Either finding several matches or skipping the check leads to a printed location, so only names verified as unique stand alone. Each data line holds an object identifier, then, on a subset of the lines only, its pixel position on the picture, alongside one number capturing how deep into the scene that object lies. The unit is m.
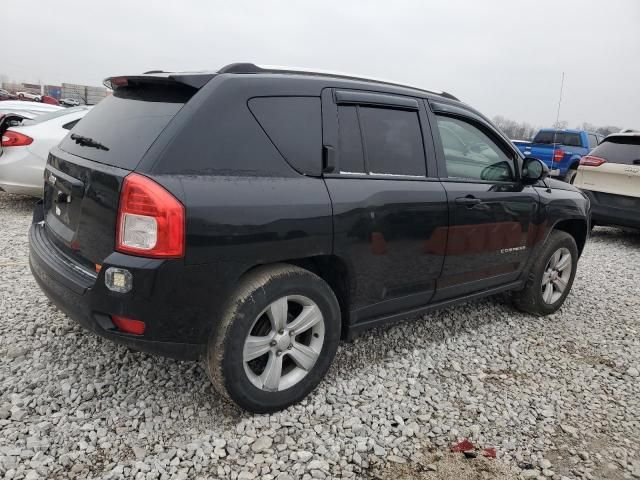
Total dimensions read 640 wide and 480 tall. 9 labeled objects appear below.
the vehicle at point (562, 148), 14.02
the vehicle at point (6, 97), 25.48
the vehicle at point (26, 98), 29.21
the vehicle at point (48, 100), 28.15
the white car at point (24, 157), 6.32
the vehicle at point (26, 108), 8.03
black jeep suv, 2.18
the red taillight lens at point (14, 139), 6.32
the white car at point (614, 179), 7.20
